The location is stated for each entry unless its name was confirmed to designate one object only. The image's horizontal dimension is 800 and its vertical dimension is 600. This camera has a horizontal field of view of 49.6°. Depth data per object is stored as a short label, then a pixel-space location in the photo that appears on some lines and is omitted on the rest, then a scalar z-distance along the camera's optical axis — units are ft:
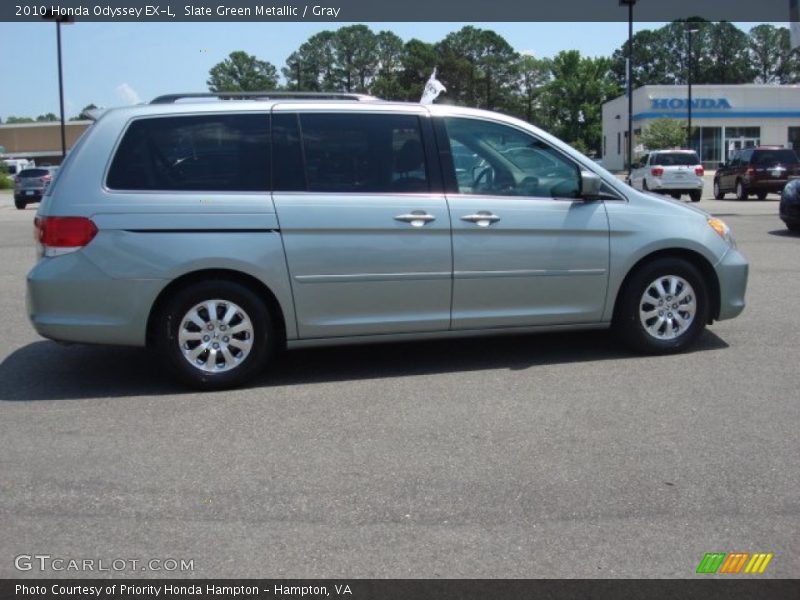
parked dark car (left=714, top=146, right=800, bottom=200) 87.76
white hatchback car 89.71
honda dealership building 186.50
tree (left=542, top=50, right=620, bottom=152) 259.19
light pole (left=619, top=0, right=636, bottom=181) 91.49
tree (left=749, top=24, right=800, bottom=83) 354.74
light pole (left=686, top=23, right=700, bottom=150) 159.99
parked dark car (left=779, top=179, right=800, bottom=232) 48.03
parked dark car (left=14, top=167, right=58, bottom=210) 106.32
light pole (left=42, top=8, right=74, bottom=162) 93.29
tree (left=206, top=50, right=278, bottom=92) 189.00
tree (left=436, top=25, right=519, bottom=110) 191.72
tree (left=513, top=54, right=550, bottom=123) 258.37
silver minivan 18.48
